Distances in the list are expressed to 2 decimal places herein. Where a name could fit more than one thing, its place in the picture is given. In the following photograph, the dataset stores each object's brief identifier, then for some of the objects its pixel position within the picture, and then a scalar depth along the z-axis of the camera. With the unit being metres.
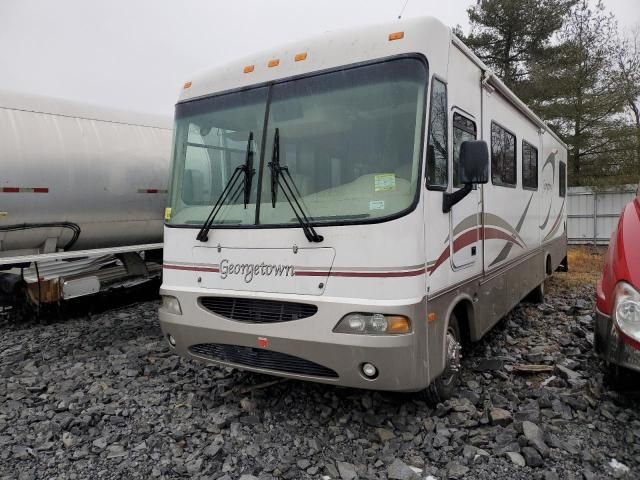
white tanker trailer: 6.20
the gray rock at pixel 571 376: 4.21
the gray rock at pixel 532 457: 3.10
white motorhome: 3.22
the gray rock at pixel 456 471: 3.04
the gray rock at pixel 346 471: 3.12
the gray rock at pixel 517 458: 3.11
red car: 3.27
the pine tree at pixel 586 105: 17.33
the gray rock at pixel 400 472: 3.05
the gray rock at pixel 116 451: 3.42
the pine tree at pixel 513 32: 19.97
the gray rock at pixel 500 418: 3.60
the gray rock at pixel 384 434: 3.53
